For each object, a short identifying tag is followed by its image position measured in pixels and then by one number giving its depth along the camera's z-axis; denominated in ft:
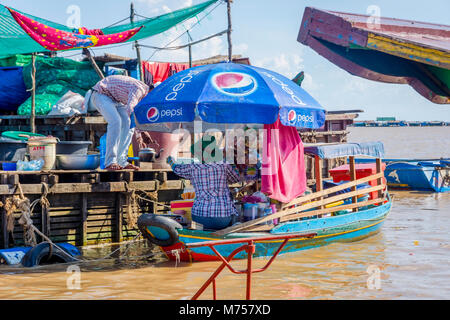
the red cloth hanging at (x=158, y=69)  61.52
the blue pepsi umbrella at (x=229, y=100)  27.43
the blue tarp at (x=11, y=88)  52.49
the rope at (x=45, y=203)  32.45
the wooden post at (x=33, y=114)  45.06
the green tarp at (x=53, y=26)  36.78
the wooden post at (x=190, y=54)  59.82
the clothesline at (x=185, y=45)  53.31
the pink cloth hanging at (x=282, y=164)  29.32
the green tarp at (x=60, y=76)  51.85
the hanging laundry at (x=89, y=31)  35.73
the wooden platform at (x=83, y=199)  32.19
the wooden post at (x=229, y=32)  52.08
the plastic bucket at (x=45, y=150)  34.38
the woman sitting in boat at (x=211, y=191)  28.25
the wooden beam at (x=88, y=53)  42.22
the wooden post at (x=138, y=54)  54.13
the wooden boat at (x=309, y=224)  28.68
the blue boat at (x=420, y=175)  71.87
